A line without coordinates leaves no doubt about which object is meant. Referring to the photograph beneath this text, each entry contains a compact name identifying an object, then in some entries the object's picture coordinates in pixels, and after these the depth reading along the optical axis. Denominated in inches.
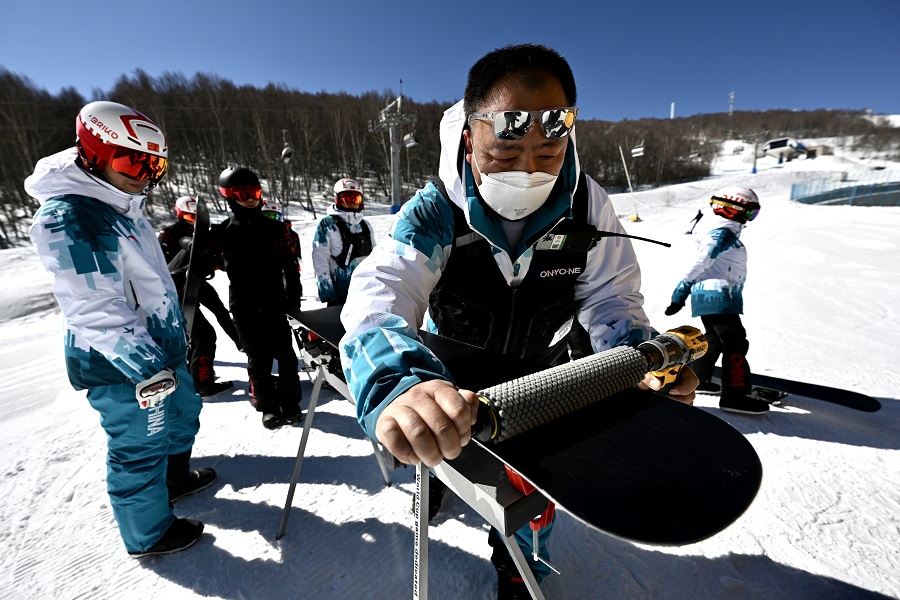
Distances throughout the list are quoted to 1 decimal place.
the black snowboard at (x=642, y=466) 29.0
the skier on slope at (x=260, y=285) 127.3
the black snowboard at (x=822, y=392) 124.2
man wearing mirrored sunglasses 40.7
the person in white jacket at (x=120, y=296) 66.5
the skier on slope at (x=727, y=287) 128.3
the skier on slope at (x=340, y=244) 170.6
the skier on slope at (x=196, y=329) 153.3
